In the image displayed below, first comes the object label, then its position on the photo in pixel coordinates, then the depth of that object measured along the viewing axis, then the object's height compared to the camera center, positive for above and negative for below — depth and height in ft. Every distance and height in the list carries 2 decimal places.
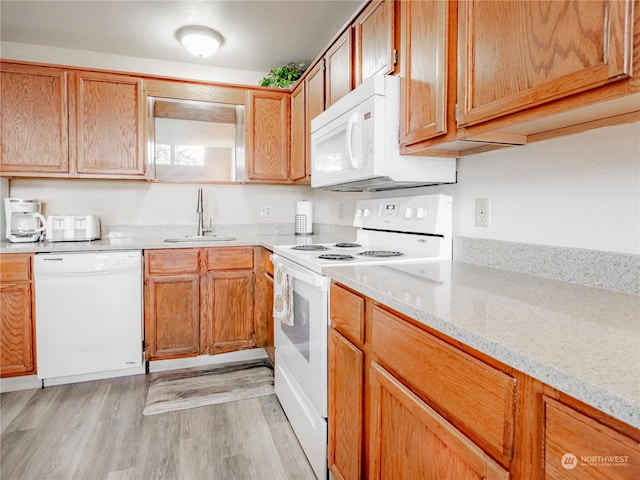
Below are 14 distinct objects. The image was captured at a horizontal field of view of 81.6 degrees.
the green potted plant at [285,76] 9.90 +3.97
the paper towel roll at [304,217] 10.34 +0.20
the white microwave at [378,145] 5.00 +1.12
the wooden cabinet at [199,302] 8.15 -1.77
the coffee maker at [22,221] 8.06 +0.05
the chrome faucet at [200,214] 9.74 +0.27
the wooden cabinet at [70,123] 8.04 +2.26
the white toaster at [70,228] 8.20 -0.10
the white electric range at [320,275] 4.79 -0.69
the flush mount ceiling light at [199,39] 8.14 +4.13
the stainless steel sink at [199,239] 9.04 -0.37
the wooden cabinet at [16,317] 7.27 -1.86
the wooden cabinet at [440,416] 1.69 -1.20
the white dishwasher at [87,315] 7.44 -1.88
